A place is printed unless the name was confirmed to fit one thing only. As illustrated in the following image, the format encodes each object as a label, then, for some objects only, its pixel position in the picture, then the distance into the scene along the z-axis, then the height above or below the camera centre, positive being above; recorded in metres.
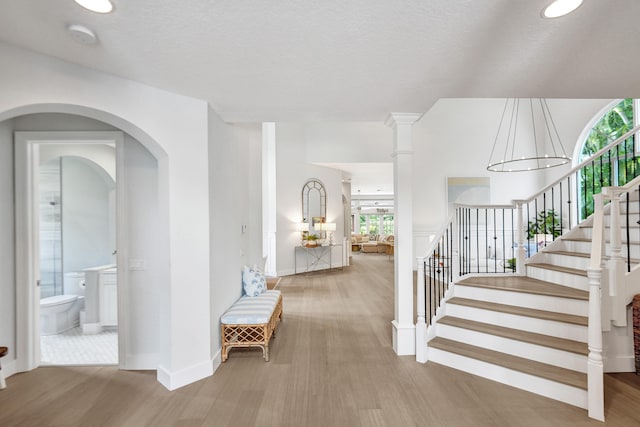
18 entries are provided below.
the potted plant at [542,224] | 7.84 -0.20
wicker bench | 3.15 -1.12
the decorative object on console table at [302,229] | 8.37 -0.31
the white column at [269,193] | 7.90 +0.63
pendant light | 8.23 +2.15
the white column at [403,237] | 3.30 -0.21
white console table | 8.38 -1.09
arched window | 6.07 +1.60
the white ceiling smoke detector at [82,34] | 1.80 +1.10
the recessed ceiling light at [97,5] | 1.58 +1.10
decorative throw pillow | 3.99 -0.83
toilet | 3.90 -1.14
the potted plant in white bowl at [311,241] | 8.11 -0.61
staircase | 2.54 -1.06
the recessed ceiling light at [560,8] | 1.64 +1.12
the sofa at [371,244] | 14.73 -1.29
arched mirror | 8.58 +0.38
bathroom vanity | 4.01 -1.05
